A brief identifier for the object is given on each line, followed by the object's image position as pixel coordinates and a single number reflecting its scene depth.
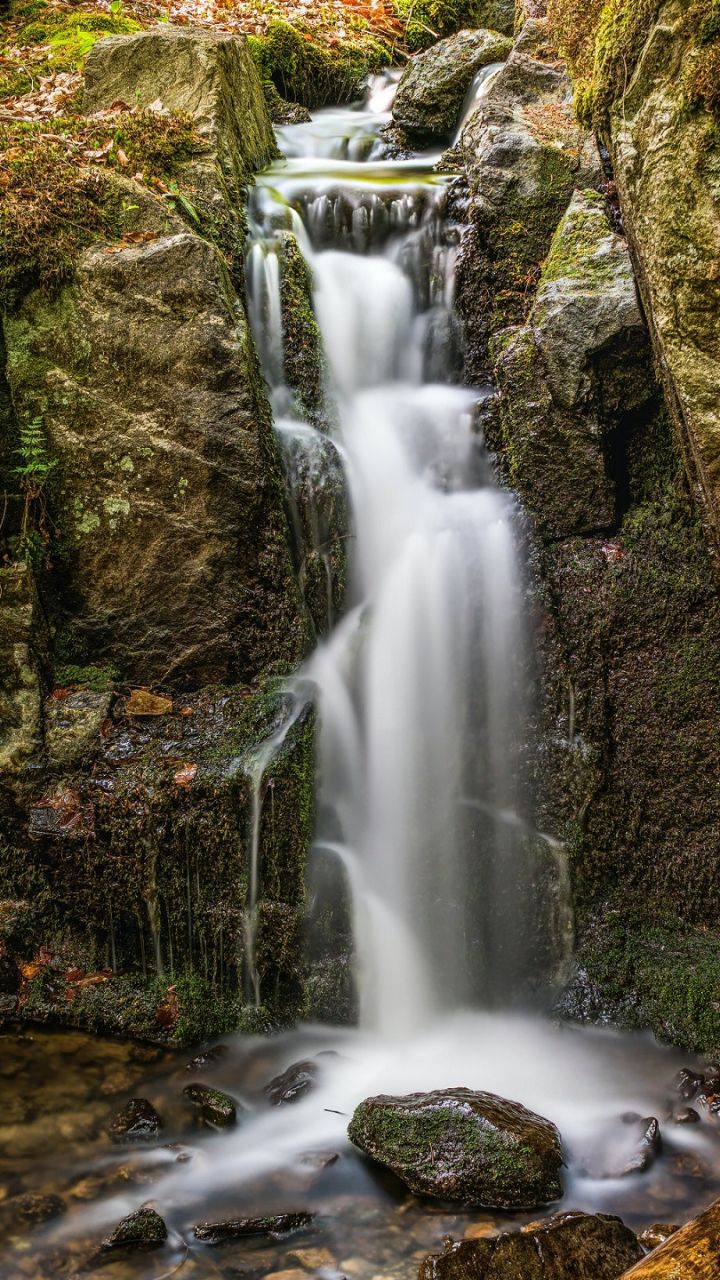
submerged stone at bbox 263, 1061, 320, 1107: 3.53
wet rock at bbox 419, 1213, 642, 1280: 2.59
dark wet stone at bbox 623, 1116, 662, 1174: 3.12
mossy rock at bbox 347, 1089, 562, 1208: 2.92
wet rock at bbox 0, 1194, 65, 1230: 2.87
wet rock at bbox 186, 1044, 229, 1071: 3.76
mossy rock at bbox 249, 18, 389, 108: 8.30
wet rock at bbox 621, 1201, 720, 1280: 1.74
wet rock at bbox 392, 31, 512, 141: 7.16
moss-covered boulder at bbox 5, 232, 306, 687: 4.53
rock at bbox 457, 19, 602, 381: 5.34
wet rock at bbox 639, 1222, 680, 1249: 2.76
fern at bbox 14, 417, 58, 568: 4.47
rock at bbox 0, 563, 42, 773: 4.30
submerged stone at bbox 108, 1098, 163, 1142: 3.31
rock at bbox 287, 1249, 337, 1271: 2.69
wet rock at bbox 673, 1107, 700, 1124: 3.38
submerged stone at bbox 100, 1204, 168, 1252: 2.77
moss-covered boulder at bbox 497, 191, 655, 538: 4.55
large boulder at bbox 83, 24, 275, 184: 5.54
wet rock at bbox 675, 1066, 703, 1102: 3.54
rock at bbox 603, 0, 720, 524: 3.57
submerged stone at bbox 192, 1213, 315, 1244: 2.81
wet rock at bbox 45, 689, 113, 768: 4.30
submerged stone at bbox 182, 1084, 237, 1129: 3.38
